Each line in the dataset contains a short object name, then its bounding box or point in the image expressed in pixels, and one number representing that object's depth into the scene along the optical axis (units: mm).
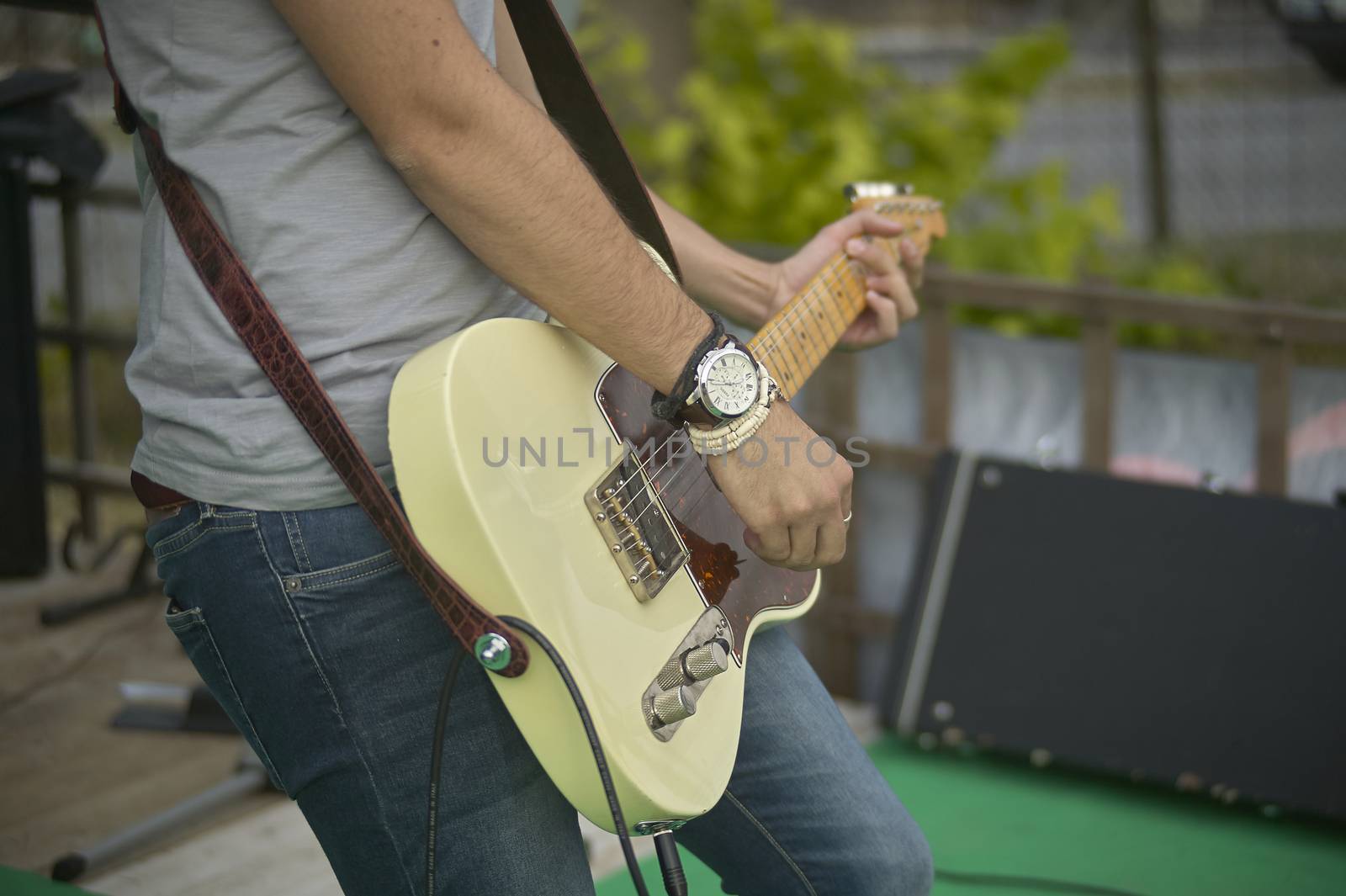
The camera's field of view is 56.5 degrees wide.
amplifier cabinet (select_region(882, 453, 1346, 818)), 2865
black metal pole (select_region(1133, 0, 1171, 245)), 5152
